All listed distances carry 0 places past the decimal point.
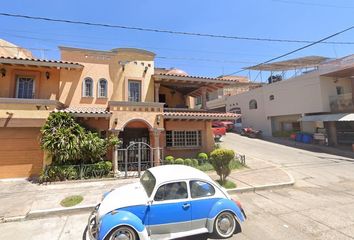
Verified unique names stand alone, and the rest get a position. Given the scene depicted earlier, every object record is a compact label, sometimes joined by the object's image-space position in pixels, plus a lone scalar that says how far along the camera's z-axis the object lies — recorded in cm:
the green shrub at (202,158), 1389
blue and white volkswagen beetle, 462
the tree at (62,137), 1076
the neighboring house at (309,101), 2064
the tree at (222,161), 955
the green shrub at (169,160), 1310
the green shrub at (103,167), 1155
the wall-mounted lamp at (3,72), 1273
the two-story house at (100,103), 1170
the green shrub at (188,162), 1334
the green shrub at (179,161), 1309
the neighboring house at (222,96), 3719
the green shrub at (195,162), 1352
